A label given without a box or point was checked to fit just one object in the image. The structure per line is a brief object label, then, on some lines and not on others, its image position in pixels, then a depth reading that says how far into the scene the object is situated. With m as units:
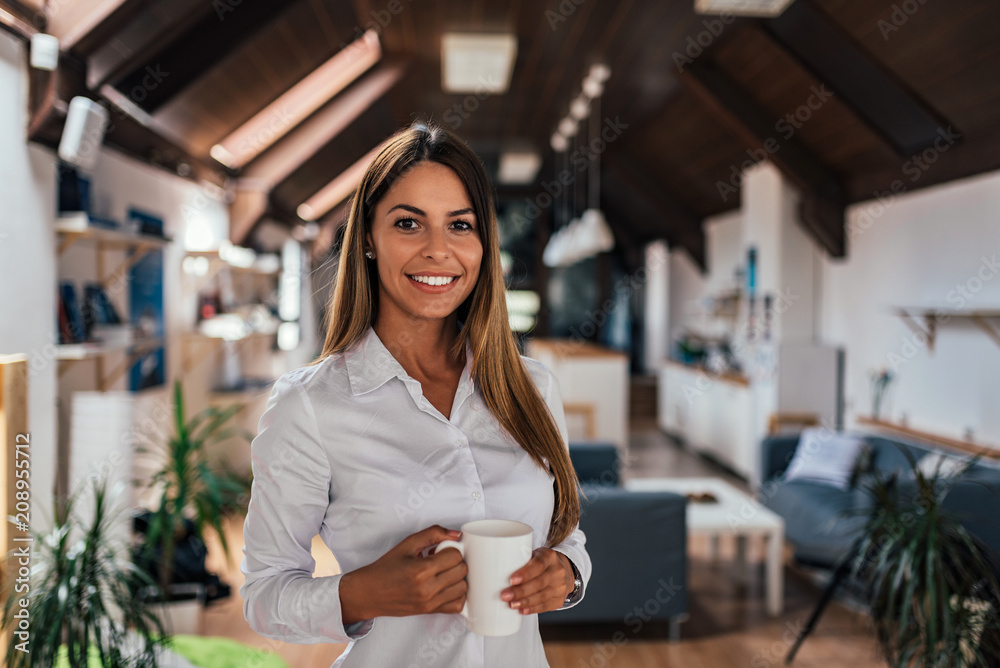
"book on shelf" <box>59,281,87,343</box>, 3.13
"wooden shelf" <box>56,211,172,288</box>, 3.01
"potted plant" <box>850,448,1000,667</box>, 2.13
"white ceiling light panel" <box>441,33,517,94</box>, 4.47
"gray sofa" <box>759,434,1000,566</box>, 3.55
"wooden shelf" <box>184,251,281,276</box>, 4.82
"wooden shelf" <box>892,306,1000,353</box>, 4.01
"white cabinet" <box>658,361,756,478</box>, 6.70
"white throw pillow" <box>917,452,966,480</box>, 3.75
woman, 0.88
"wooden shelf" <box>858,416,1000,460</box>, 4.08
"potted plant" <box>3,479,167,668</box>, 1.90
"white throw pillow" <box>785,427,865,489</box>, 4.52
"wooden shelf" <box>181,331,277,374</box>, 4.80
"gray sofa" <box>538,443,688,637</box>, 3.30
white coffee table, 3.74
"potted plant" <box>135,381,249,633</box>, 2.91
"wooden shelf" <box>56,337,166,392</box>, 3.03
